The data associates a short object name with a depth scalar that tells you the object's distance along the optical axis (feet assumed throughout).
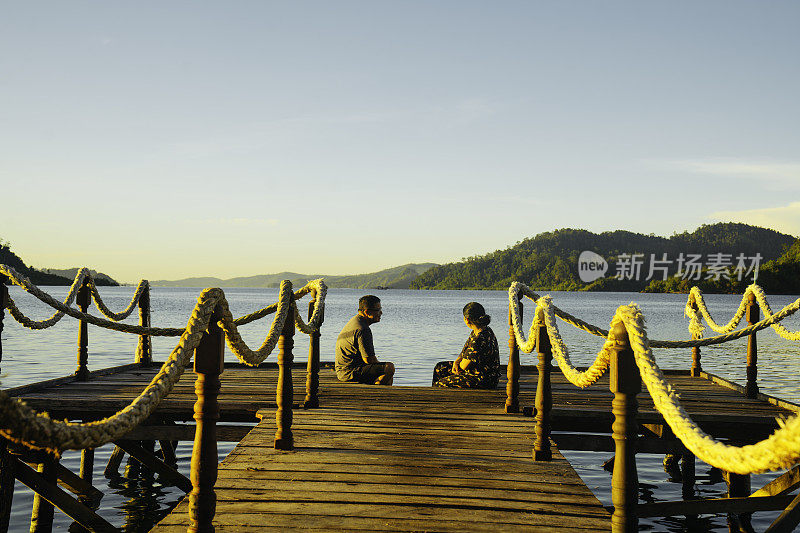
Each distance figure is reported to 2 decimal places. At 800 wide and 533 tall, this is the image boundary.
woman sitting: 32.12
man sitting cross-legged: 34.47
